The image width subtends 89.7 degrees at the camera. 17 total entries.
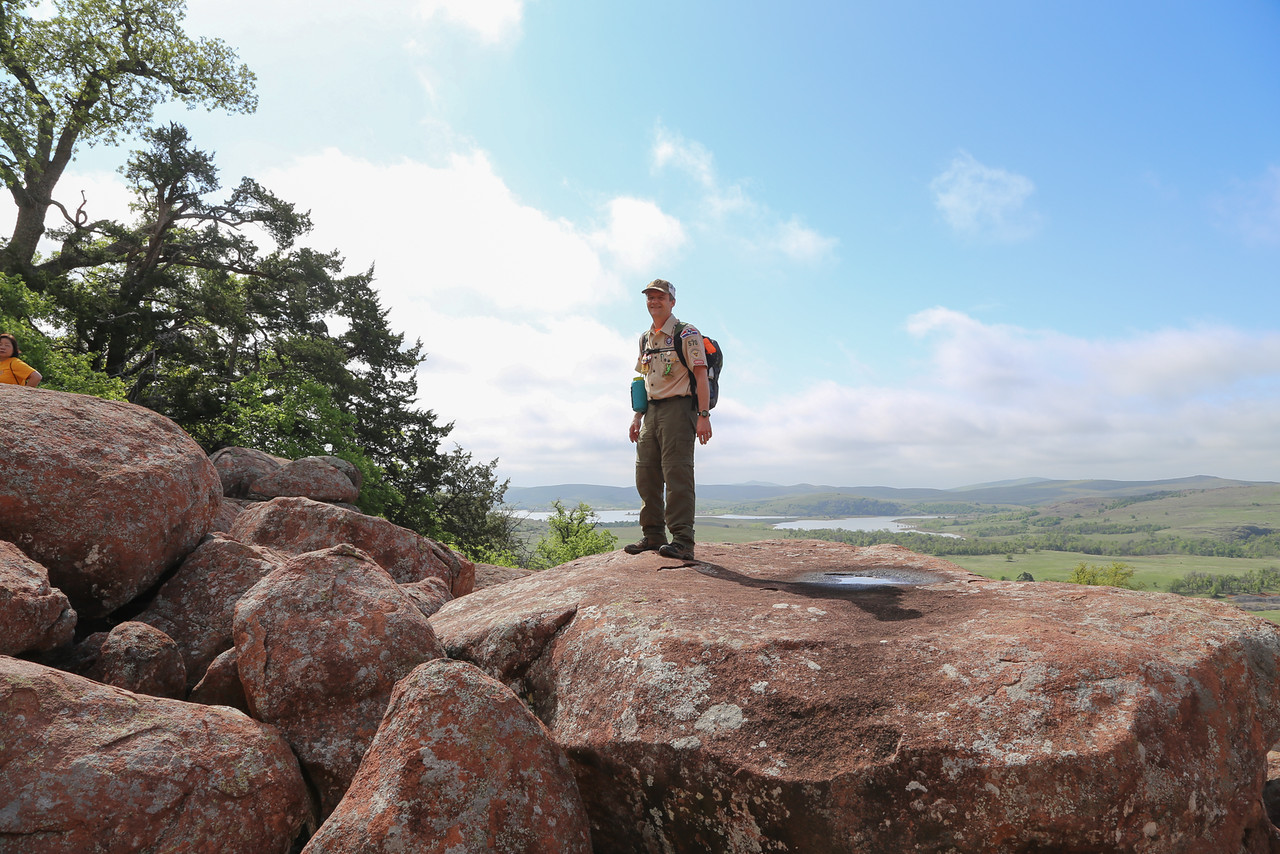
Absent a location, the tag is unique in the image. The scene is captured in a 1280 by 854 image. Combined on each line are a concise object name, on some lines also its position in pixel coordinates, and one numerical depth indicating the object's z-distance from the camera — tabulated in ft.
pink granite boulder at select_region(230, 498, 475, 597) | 31.81
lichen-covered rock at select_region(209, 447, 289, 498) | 48.78
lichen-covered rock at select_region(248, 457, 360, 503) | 49.73
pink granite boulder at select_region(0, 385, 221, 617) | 19.90
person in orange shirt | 33.83
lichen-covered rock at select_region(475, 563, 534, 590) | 47.04
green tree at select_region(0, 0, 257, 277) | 82.48
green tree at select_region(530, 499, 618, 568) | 132.26
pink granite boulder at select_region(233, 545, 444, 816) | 15.29
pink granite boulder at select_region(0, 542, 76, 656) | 15.74
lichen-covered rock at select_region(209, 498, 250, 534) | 34.39
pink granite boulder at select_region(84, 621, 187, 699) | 17.16
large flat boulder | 10.80
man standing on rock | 25.45
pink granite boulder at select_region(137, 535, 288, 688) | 20.93
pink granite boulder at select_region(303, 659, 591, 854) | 11.55
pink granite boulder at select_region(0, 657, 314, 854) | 11.64
